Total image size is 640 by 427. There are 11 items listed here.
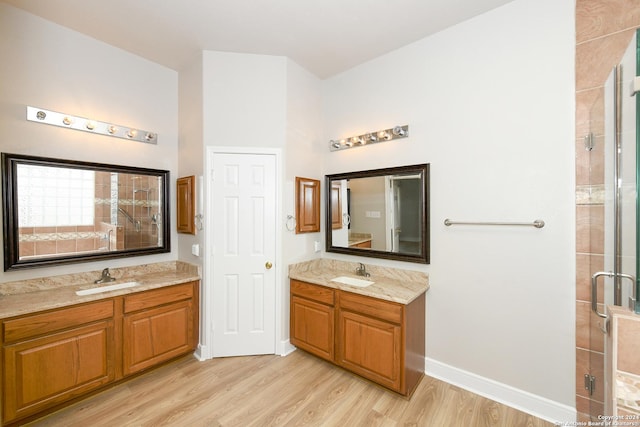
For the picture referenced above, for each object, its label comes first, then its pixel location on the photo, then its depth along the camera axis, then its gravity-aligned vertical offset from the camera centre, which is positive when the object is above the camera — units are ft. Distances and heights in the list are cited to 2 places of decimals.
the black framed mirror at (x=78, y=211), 6.57 +0.07
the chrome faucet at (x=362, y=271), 8.70 -1.97
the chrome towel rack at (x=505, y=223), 6.01 -0.27
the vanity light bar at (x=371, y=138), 8.07 +2.52
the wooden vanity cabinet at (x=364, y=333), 6.59 -3.45
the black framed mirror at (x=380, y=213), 7.84 -0.02
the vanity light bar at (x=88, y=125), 6.88 +2.62
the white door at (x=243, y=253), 8.53 -1.34
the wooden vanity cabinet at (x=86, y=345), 5.58 -3.37
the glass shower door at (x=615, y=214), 3.92 -0.04
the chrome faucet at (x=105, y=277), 7.82 -1.94
